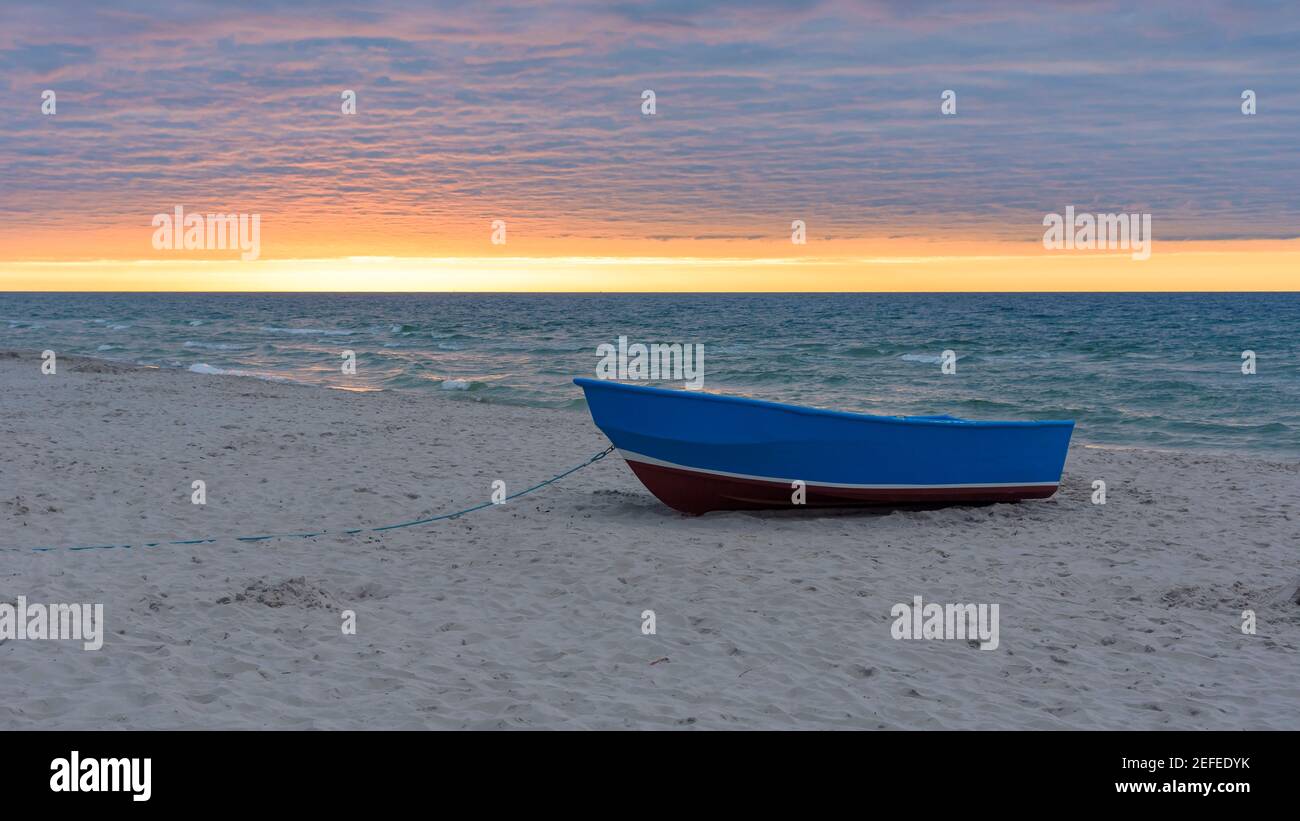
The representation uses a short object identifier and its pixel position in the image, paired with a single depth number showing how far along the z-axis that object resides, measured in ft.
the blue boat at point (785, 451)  30.81
